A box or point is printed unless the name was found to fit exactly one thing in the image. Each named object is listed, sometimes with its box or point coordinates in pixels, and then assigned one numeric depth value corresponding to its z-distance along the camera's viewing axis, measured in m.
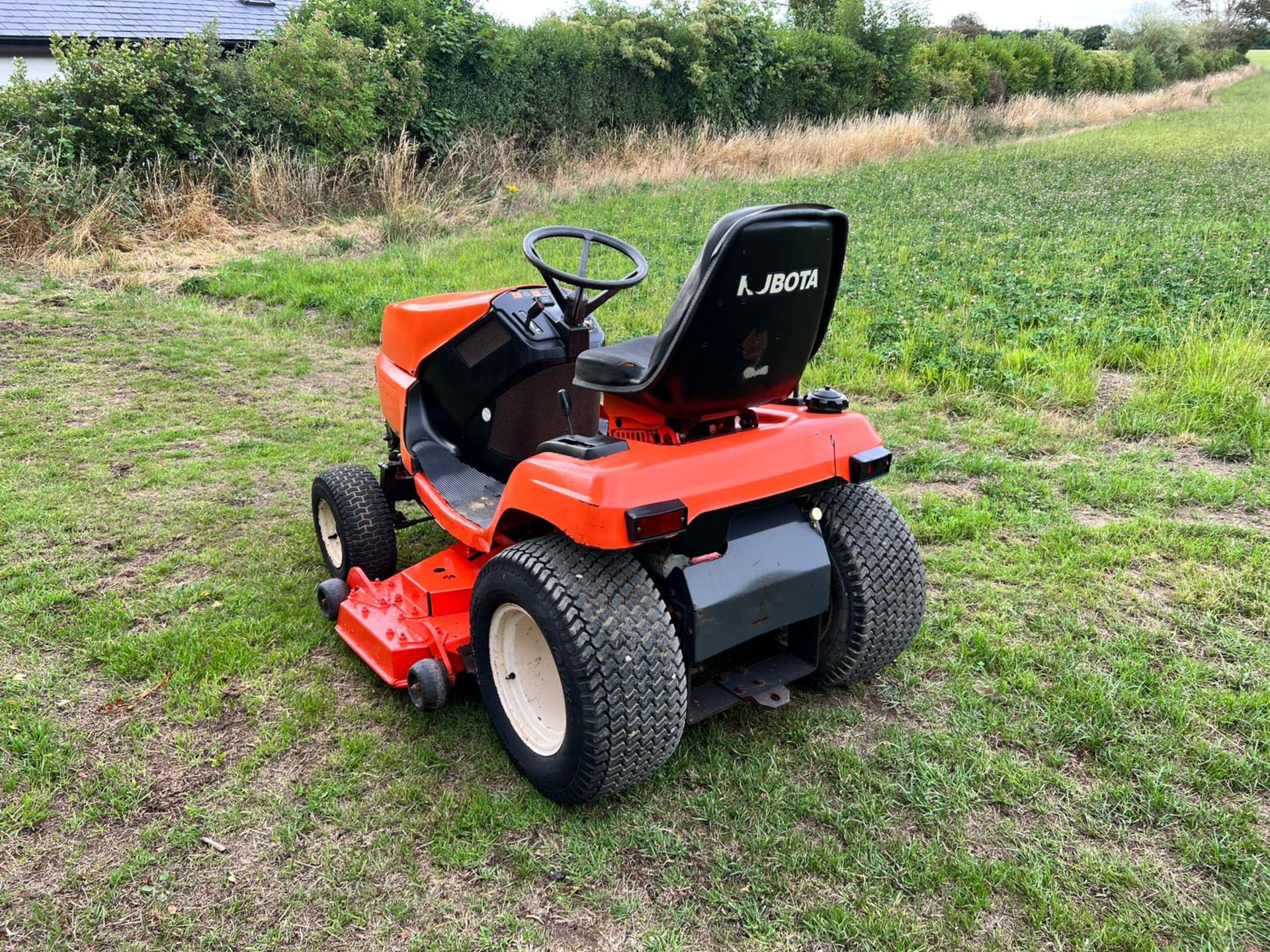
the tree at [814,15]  21.56
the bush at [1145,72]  36.47
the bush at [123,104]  9.64
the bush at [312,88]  10.86
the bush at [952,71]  21.72
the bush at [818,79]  18.45
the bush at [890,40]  20.64
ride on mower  2.21
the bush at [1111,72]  31.86
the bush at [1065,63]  28.92
